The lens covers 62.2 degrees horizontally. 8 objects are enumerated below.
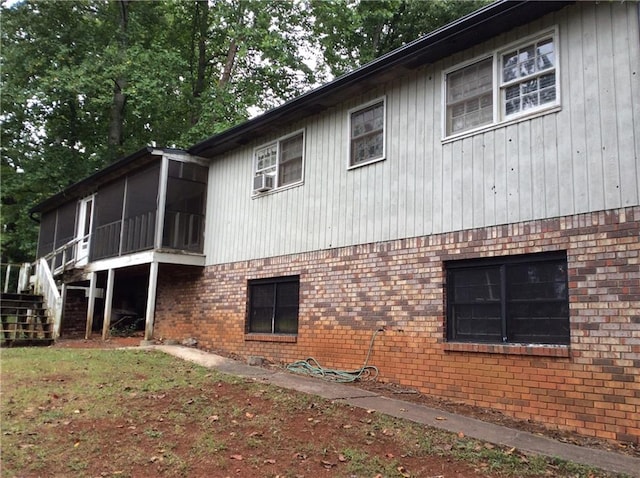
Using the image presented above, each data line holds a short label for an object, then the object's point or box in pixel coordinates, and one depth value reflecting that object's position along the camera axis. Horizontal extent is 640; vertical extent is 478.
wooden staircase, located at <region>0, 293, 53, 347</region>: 13.53
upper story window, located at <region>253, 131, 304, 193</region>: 11.26
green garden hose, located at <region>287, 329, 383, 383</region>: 8.67
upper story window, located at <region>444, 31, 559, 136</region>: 7.11
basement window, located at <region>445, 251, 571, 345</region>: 6.61
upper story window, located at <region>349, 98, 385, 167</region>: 9.36
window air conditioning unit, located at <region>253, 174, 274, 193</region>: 11.84
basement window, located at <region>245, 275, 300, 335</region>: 10.75
